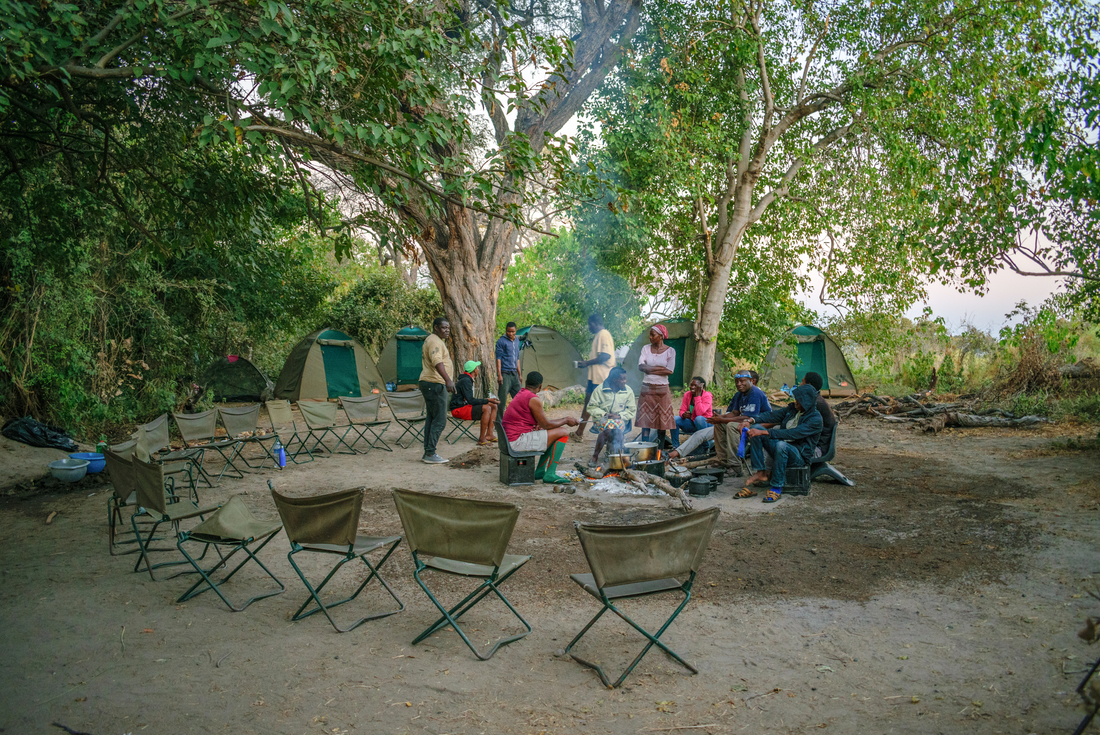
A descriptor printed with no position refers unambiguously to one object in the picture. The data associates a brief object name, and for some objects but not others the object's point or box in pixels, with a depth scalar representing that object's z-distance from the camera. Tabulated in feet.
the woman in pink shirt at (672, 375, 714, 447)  26.53
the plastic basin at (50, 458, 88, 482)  23.75
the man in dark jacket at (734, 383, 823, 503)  21.02
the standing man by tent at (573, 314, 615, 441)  30.42
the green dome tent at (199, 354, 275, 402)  48.06
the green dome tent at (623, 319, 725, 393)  49.62
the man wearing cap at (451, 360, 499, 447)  31.12
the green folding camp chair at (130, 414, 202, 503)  20.27
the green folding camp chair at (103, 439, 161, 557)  14.62
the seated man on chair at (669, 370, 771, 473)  23.88
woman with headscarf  25.64
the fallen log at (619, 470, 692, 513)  20.34
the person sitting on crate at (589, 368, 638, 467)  24.63
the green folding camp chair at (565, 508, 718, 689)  10.11
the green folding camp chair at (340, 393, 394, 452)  30.78
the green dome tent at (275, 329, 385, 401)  48.57
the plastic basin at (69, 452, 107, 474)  24.74
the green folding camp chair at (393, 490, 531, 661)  10.87
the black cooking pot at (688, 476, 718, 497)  21.65
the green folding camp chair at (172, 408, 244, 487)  25.05
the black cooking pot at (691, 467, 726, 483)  23.08
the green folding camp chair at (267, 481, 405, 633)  11.79
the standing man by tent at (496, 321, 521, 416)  35.35
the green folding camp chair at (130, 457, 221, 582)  13.38
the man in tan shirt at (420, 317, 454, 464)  27.40
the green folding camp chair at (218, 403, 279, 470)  26.94
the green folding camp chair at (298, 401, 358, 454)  29.22
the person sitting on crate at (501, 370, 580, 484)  22.91
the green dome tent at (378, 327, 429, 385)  57.00
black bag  27.20
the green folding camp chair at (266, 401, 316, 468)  28.32
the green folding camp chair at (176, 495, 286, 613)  13.04
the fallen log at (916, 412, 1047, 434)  33.50
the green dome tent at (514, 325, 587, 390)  51.98
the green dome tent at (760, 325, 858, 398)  47.96
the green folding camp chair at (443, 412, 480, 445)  32.27
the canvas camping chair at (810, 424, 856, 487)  22.27
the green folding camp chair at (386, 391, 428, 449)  32.12
